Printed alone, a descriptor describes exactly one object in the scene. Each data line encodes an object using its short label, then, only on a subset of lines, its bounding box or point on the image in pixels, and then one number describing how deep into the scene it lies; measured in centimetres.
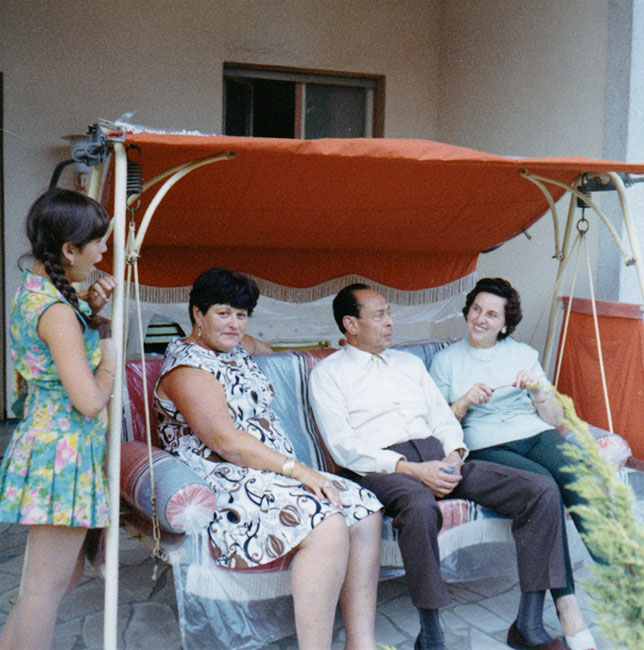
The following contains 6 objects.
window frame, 562
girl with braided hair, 194
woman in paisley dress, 226
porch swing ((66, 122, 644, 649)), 233
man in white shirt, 245
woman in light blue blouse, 300
